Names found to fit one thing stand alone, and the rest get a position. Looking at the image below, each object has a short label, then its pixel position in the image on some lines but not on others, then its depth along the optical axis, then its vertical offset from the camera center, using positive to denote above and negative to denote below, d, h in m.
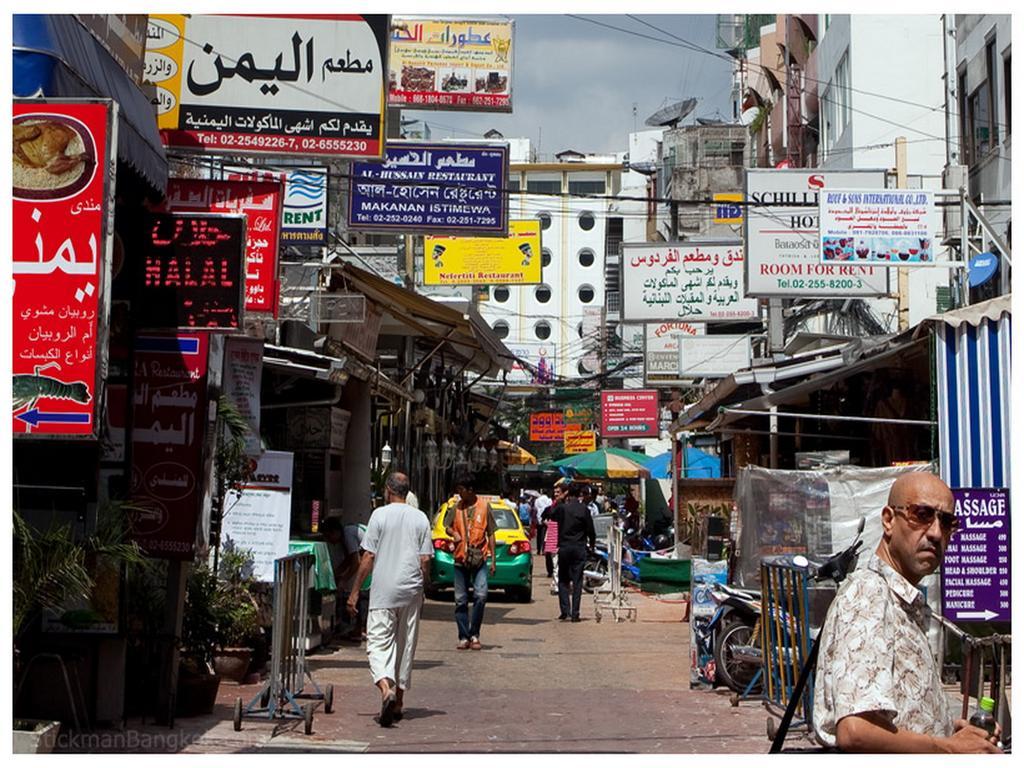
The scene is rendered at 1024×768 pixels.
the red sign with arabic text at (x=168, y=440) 9.37 +0.36
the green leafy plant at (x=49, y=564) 7.23 -0.40
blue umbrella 32.44 +0.89
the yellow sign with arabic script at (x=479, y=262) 26.58 +4.62
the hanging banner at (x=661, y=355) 30.95 +3.34
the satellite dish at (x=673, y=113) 80.38 +23.24
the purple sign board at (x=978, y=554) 10.58 -0.37
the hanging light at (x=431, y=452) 29.42 +0.98
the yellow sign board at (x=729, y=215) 26.26 +6.10
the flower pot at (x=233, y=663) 11.36 -1.41
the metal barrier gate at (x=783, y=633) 9.43 -0.93
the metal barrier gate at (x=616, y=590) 19.46 -1.33
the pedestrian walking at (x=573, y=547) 18.59 -0.64
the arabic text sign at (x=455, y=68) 22.09 +7.01
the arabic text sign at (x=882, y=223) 17.45 +3.60
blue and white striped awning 11.40 +0.95
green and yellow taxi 20.97 -1.03
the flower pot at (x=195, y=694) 9.70 -1.43
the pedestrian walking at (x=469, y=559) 15.05 -0.67
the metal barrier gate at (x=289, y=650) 9.47 -1.13
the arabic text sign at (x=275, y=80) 13.34 +4.12
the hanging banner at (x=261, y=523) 12.64 -0.27
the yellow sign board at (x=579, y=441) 53.78 +2.31
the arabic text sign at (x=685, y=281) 23.52 +3.80
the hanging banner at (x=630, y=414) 42.88 +2.71
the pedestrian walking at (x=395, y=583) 10.21 -0.66
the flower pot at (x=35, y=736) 6.98 -1.27
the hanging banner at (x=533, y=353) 74.12 +8.90
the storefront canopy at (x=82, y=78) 7.35 +2.41
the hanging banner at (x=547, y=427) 53.59 +2.85
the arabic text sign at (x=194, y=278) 9.23 +1.46
